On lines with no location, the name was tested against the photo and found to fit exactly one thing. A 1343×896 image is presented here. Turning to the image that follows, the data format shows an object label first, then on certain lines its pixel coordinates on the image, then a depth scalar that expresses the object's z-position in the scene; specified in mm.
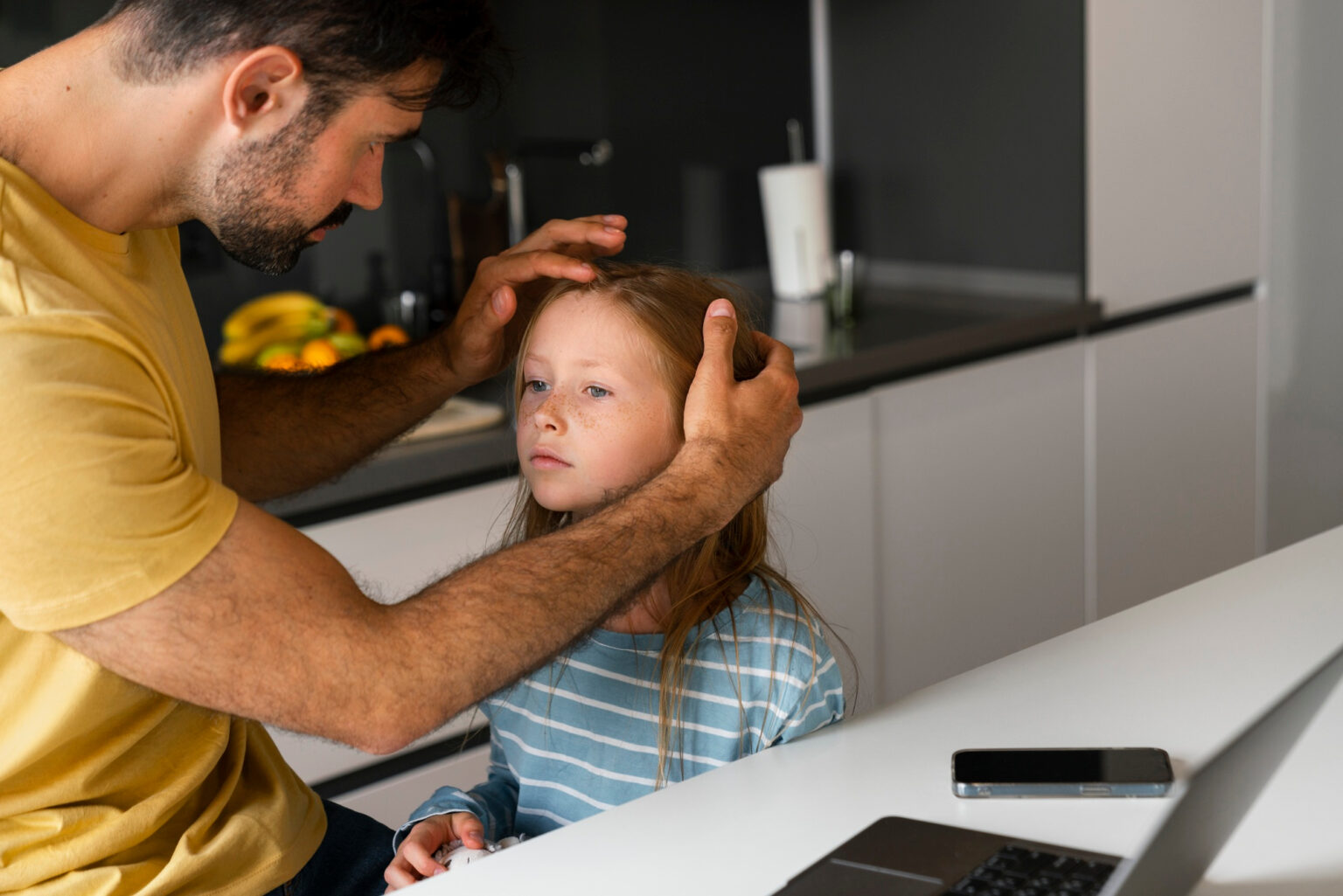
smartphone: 936
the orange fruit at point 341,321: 2436
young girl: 1183
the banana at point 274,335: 2322
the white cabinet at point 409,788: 2016
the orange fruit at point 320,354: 2271
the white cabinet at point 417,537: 1896
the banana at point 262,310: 2346
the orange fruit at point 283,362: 2203
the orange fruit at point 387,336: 2363
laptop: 653
